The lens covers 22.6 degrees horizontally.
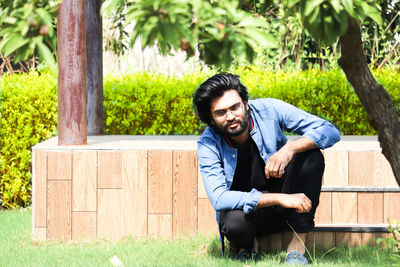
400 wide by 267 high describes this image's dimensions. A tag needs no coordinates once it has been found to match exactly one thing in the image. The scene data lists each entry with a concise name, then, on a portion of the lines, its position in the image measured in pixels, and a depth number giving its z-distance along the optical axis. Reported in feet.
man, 18.51
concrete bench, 22.87
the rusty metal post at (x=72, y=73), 23.60
